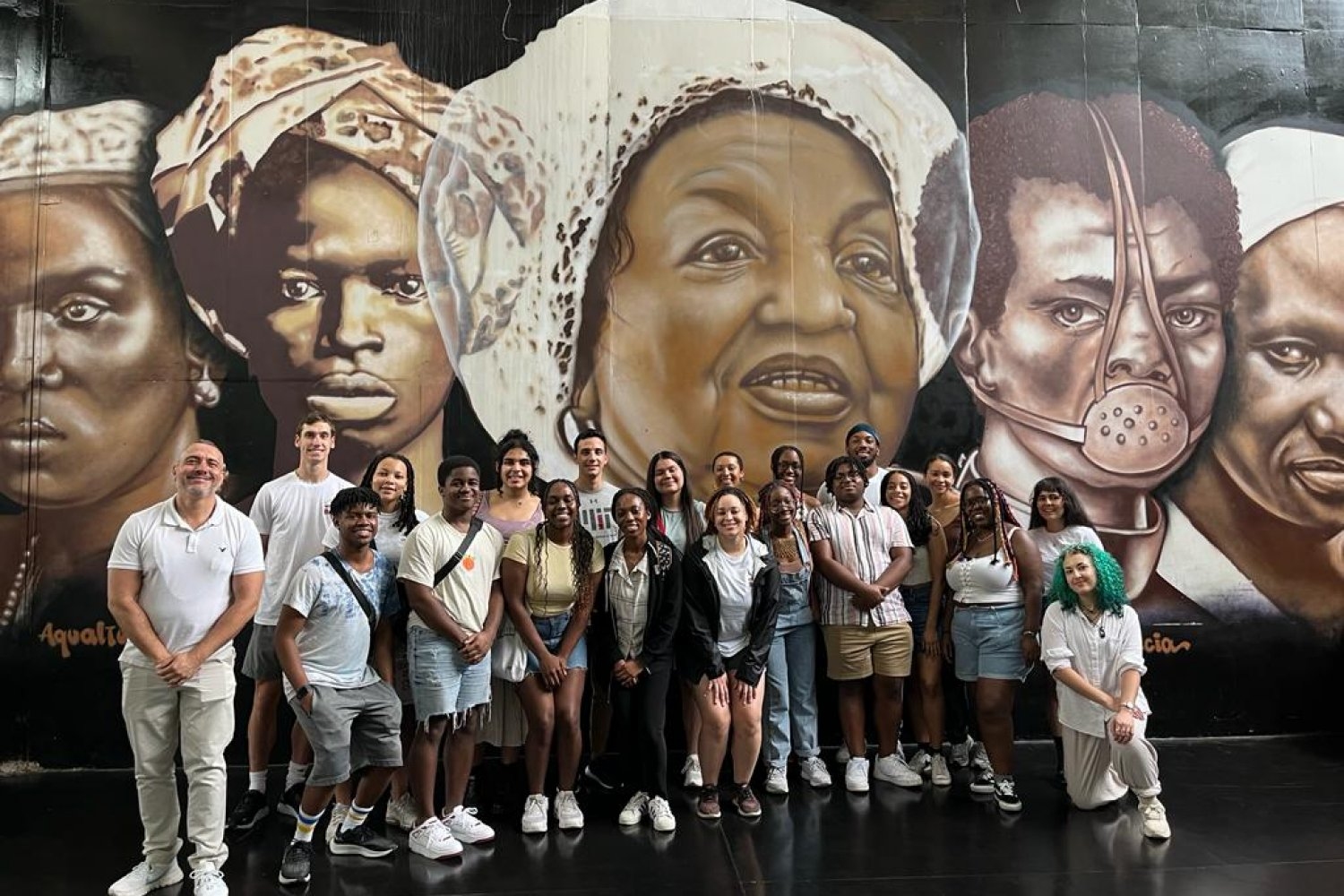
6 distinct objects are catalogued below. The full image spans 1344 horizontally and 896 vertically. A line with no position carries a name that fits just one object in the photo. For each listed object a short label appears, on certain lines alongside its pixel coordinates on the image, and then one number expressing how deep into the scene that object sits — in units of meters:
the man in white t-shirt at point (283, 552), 4.16
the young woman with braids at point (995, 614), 4.29
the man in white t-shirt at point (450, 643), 3.69
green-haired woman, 4.07
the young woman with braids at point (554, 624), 3.92
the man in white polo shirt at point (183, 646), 3.29
